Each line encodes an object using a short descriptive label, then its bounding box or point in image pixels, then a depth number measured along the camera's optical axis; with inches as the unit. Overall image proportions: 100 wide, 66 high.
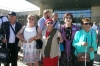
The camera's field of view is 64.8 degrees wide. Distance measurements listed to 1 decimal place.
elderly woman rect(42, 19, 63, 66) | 76.9
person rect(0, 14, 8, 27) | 116.2
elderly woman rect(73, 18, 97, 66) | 72.2
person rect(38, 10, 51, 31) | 93.1
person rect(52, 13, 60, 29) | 102.2
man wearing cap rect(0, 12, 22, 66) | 90.0
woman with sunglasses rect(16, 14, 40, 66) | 83.1
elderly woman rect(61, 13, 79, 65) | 79.5
